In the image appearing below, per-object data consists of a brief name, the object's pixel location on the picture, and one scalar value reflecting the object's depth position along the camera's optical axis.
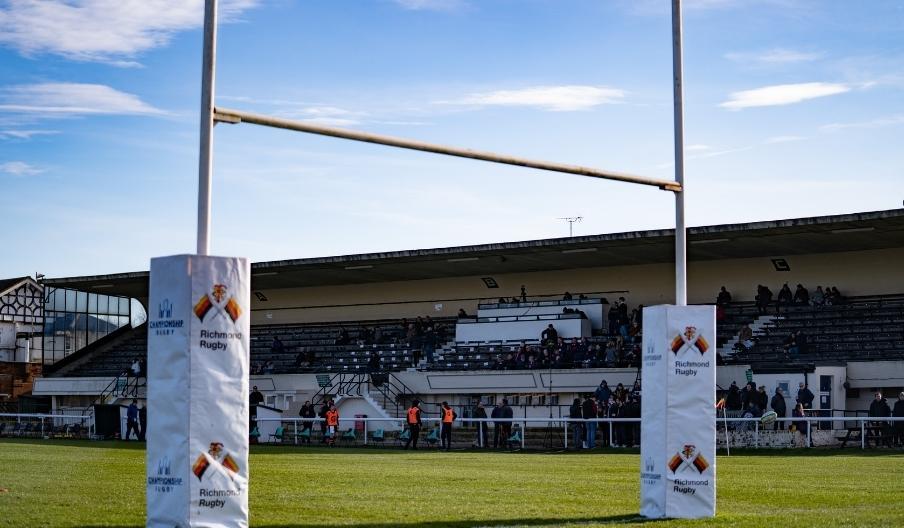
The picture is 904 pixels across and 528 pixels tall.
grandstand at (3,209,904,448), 41.41
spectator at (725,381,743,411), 37.12
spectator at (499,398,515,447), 38.31
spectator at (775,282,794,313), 45.72
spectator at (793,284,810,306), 45.34
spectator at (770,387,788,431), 35.75
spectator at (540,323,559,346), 46.94
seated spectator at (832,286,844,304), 45.41
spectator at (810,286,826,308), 45.23
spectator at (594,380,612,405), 38.78
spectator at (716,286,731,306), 48.12
